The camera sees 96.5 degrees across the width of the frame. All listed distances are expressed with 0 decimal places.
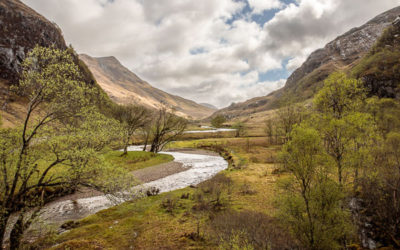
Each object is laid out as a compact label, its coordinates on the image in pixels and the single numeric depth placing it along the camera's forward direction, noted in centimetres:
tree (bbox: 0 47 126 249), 1318
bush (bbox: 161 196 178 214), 2144
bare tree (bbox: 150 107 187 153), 5853
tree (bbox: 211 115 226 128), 15825
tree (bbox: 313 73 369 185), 1928
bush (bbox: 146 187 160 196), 2696
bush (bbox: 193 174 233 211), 2116
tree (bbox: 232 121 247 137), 12378
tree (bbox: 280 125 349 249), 1220
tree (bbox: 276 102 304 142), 6266
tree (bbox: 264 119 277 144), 8960
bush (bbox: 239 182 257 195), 2697
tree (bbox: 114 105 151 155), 5531
